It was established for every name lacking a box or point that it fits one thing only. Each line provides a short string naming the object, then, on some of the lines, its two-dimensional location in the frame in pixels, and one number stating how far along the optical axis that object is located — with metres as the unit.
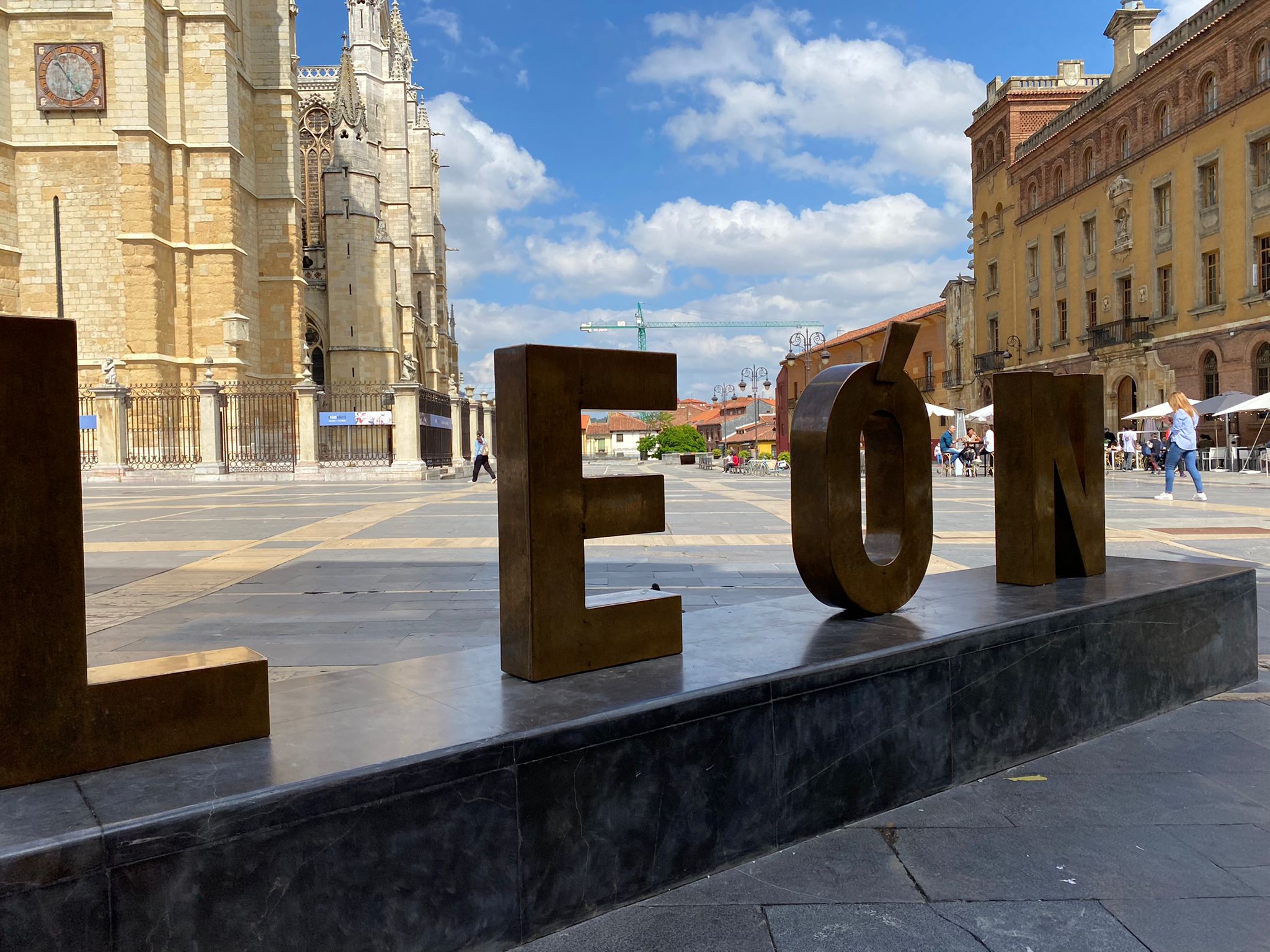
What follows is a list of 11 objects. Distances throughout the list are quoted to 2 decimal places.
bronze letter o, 3.20
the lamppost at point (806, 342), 36.72
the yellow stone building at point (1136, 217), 26.83
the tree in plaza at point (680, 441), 93.31
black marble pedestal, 1.62
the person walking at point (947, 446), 29.97
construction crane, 186.00
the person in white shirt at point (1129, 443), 28.31
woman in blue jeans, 13.12
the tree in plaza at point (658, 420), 132.12
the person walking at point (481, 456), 26.20
